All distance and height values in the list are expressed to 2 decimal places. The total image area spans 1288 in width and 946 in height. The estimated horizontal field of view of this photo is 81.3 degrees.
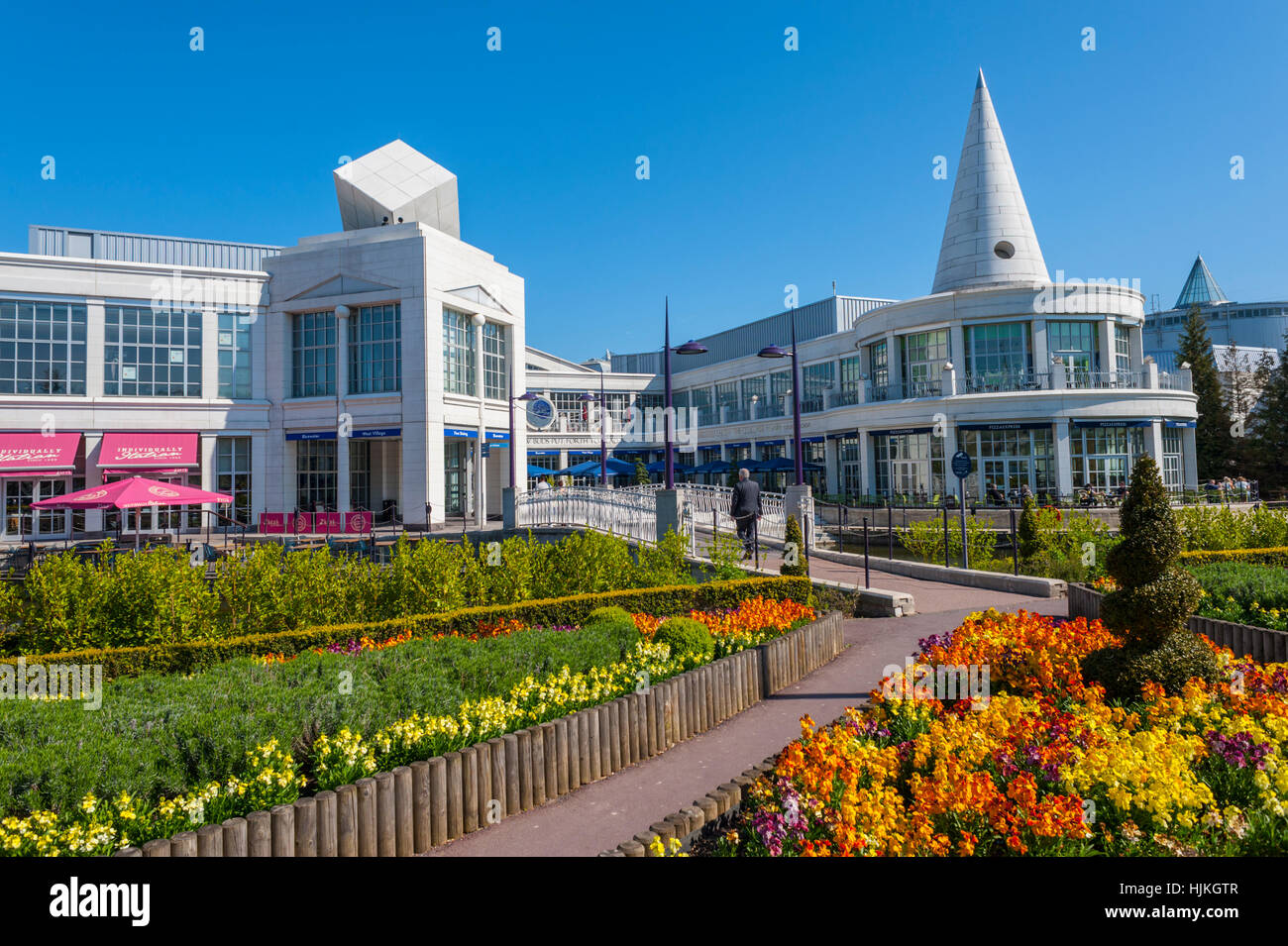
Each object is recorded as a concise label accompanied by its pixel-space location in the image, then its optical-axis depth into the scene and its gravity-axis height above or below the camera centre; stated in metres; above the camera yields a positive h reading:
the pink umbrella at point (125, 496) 20.09 +0.30
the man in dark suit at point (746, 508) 17.56 -0.38
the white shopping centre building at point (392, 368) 31.52 +5.93
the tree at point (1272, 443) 45.03 +2.24
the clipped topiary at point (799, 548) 13.99 -1.17
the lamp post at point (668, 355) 17.33 +3.56
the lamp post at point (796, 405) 22.02 +2.54
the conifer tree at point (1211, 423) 47.72 +3.72
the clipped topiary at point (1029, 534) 18.19 -1.19
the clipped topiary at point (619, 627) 8.81 -1.64
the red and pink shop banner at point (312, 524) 29.88 -0.86
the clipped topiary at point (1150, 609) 6.50 -1.12
